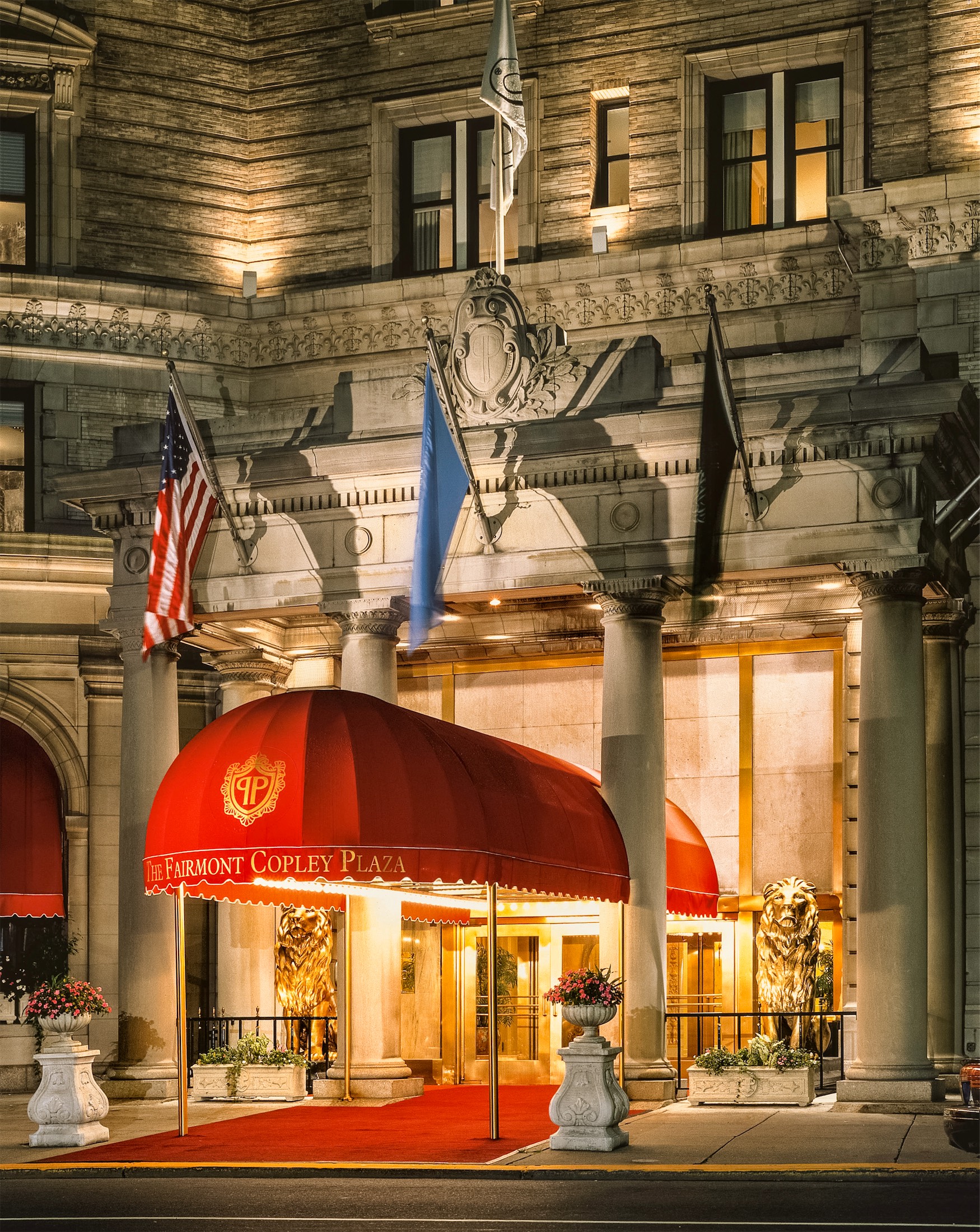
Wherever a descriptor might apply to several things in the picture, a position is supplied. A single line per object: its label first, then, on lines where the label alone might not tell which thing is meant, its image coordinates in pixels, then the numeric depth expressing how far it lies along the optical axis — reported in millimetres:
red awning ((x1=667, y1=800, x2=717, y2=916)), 28109
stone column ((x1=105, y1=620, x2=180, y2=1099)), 27781
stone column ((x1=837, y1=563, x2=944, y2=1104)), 24328
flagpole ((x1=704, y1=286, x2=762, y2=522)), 25000
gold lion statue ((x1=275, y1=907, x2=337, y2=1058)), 31562
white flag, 29359
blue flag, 25219
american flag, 27219
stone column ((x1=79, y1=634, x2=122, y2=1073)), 32125
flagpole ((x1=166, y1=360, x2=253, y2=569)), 27109
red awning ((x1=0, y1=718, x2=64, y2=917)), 31312
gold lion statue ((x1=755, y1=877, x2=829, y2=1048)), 29109
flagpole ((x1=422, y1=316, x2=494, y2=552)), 26125
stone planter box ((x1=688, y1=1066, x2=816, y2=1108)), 25359
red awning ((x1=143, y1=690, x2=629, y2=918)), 21703
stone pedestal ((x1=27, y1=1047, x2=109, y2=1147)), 22734
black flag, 25000
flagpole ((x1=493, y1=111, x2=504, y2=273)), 29016
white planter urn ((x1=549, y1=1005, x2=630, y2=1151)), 21000
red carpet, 21016
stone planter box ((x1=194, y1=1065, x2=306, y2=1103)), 27875
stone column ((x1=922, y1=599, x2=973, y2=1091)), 27250
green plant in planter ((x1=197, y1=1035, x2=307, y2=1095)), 28062
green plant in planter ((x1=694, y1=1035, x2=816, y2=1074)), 25578
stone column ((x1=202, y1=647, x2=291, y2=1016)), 32312
